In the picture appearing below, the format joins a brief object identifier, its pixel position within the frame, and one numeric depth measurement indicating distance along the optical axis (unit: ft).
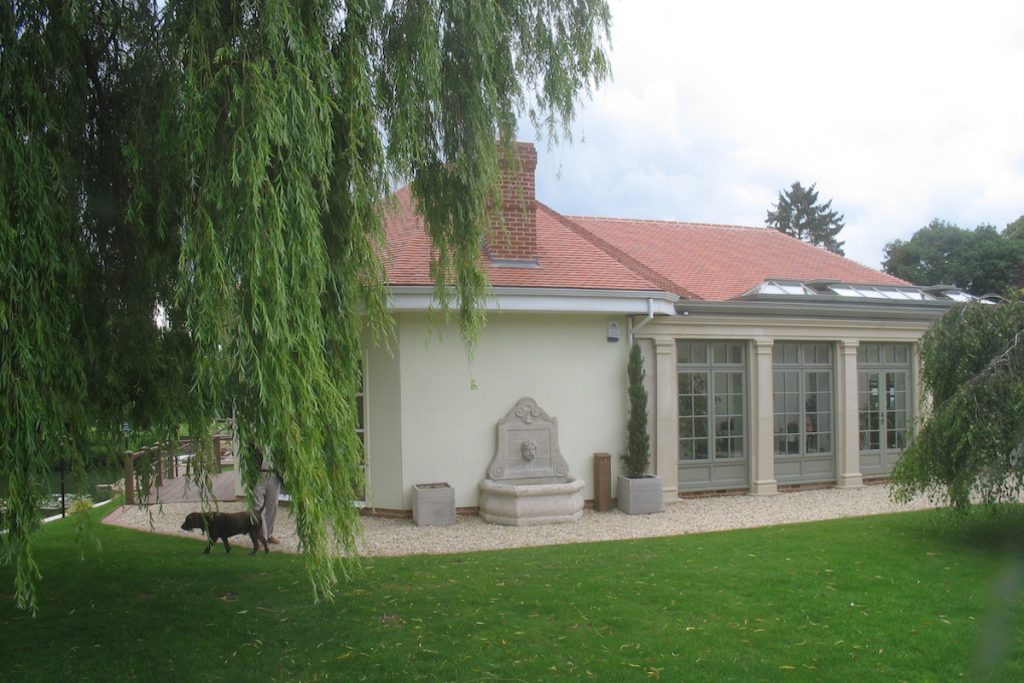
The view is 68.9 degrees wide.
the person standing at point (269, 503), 27.94
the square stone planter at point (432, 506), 32.42
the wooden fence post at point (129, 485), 37.81
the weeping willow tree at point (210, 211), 11.90
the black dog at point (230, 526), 25.14
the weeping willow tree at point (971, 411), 24.94
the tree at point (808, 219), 186.80
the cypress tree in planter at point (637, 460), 35.04
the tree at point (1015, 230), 118.25
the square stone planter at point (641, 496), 34.96
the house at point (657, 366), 34.12
